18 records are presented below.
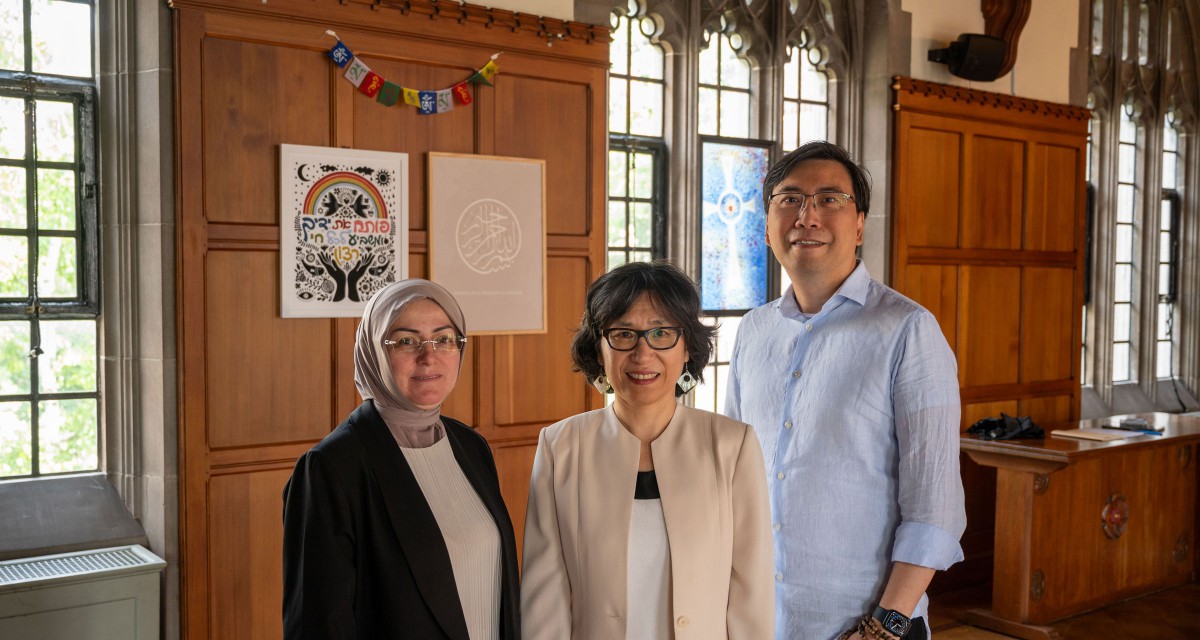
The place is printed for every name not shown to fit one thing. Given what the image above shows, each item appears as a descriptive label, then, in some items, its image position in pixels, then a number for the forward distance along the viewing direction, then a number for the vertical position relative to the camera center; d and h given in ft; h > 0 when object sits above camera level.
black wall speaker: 19.31 +4.37
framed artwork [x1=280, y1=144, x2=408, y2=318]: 12.82 +0.74
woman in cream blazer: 6.05 -1.28
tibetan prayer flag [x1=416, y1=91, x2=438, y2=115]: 13.75 +2.41
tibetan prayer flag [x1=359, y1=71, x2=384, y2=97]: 13.26 +2.57
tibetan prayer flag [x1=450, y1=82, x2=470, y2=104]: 13.98 +2.60
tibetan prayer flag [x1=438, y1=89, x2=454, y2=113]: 13.89 +2.48
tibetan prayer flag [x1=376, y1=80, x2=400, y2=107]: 13.42 +2.47
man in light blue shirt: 6.61 -0.95
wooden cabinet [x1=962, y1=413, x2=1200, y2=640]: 16.88 -3.91
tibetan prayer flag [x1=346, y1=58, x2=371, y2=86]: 13.11 +2.68
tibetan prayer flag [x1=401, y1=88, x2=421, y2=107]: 13.60 +2.47
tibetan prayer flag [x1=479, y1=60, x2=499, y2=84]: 14.15 +2.93
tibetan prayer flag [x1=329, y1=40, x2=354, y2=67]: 12.94 +2.87
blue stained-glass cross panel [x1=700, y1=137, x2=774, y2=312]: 17.63 +1.11
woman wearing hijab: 6.24 -1.39
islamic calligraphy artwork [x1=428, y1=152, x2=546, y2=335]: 14.03 +0.68
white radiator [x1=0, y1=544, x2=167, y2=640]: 10.71 -3.27
